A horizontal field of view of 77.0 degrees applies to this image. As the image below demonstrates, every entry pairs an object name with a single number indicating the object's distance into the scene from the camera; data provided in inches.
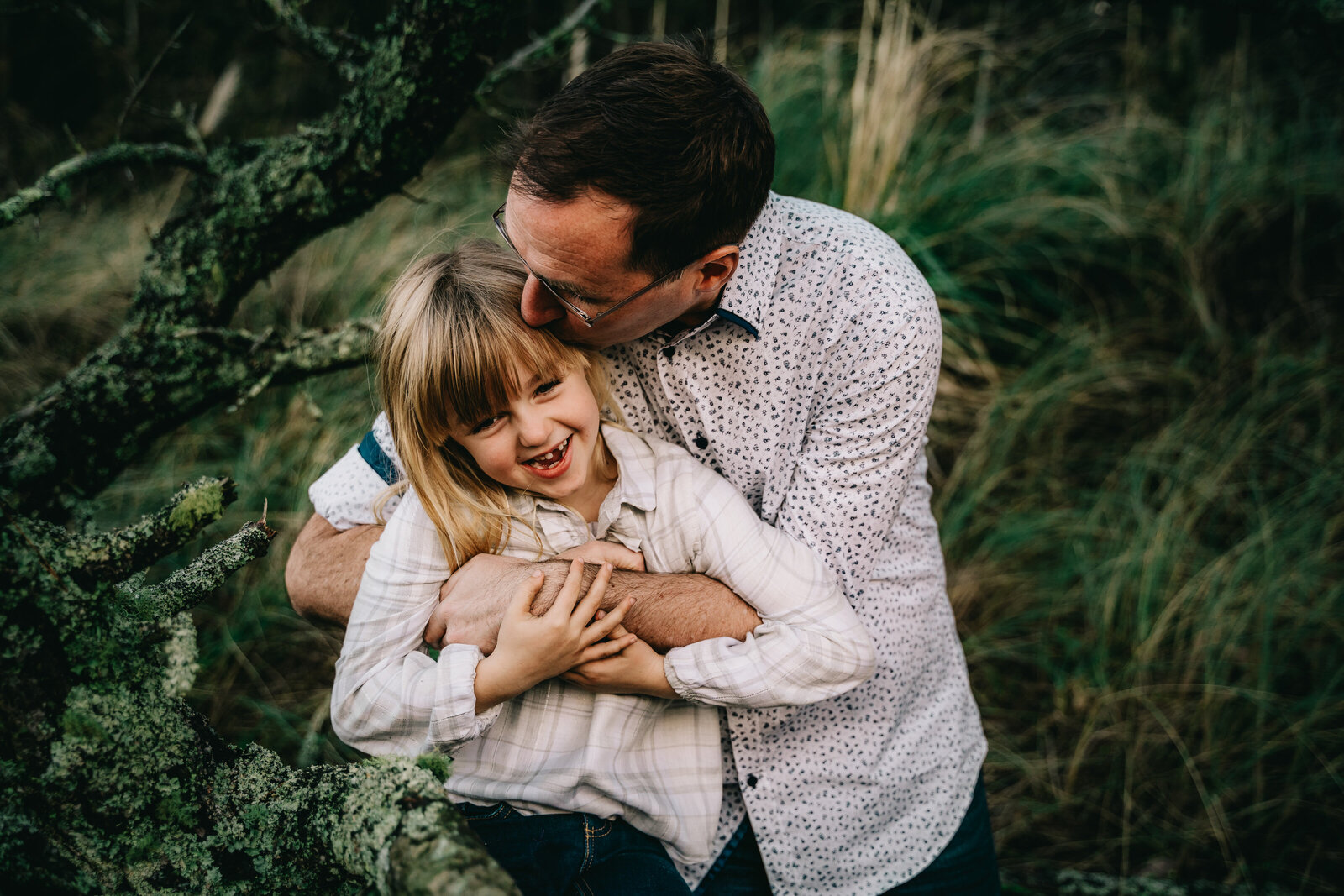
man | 57.3
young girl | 54.7
